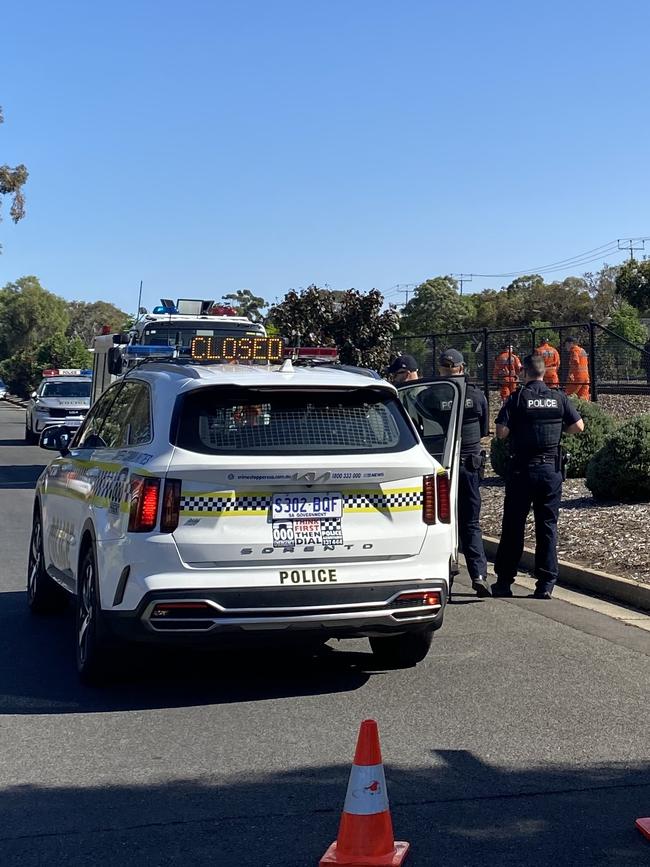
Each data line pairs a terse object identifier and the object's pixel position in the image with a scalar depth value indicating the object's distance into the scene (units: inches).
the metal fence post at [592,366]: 908.6
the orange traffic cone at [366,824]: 166.9
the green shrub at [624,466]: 518.6
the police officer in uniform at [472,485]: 396.8
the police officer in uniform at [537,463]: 388.2
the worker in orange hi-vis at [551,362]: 844.6
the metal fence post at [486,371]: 987.3
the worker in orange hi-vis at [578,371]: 898.1
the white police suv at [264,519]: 252.1
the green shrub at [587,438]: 620.1
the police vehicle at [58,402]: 1146.7
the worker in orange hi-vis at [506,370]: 877.8
